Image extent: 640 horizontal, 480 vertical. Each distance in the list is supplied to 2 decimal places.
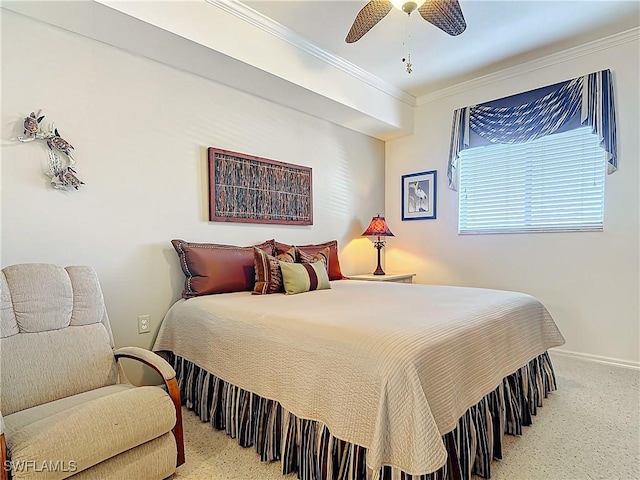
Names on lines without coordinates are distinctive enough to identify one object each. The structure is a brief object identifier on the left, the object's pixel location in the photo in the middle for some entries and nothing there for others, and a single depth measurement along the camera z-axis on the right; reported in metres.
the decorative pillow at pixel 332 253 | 3.18
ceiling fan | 1.98
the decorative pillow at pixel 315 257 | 2.87
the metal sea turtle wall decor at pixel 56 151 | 1.98
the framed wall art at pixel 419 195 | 4.12
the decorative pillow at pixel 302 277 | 2.54
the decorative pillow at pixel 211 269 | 2.47
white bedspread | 1.21
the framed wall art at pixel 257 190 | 2.85
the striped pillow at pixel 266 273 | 2.54
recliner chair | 1.23
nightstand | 3.67
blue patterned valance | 2.98
